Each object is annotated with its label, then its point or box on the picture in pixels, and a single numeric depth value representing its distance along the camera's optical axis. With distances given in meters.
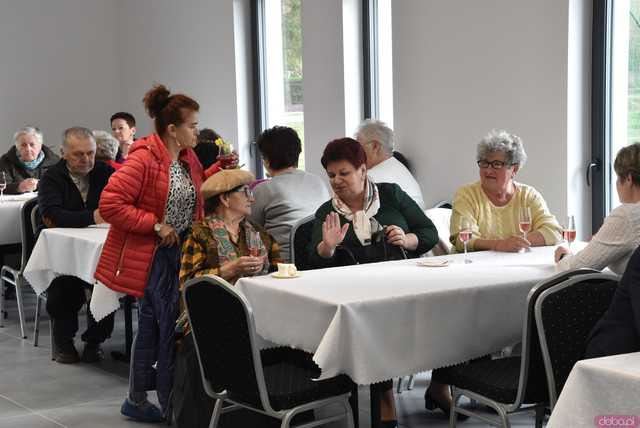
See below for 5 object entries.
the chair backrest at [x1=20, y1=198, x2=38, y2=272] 5.89
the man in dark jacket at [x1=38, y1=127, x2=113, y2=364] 5.47
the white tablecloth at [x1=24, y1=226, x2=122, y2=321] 4.74
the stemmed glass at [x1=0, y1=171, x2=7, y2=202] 6.90
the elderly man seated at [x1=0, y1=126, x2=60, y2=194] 7.80
